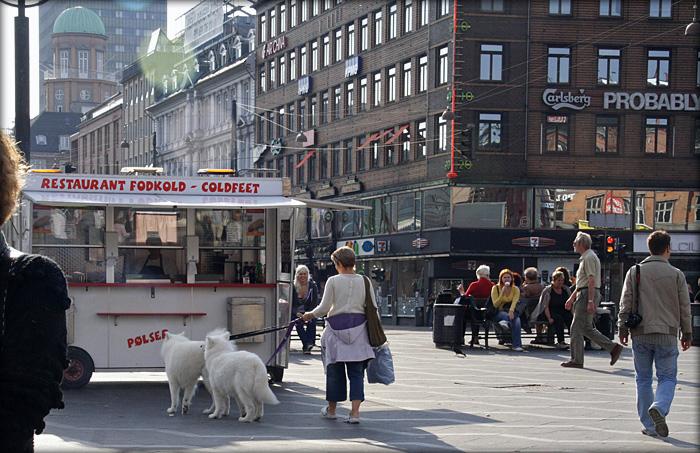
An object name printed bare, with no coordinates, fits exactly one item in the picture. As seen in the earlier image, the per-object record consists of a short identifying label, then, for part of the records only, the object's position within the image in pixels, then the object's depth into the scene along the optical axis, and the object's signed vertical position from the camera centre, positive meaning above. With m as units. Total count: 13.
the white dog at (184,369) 13.19 -2.05
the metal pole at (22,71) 15.90 +1.28
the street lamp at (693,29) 43.20 +5.04
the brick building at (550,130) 52.62 +1.92
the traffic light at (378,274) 59.00 -4.67
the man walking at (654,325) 11.51 -1.36
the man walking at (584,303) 19.28 -1.98
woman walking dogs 12.37 -1.60
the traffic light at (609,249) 37.56 -2.16
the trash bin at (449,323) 24.98 -2.96
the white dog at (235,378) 12.12 -1.98
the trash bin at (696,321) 27.44 -3.15
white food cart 15.70 -1.08
